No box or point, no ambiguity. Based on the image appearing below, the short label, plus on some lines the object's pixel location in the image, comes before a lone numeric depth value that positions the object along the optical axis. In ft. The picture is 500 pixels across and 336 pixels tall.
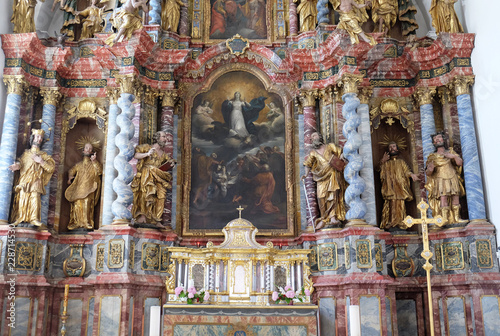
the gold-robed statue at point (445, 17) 50.03
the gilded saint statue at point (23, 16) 50.37
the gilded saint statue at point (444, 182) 47.24
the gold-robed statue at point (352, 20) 47.85
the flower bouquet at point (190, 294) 43.14
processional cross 32.75
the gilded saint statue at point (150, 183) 47.70
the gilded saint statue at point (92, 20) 53.67
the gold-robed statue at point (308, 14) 53.21
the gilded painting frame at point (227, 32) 54.29
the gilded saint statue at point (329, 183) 47.26
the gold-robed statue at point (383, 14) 53.52
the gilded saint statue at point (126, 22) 47.75
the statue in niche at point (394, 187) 49.55
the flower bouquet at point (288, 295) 44.04
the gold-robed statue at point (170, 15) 52.75
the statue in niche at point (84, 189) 49.47
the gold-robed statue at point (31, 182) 46.78
